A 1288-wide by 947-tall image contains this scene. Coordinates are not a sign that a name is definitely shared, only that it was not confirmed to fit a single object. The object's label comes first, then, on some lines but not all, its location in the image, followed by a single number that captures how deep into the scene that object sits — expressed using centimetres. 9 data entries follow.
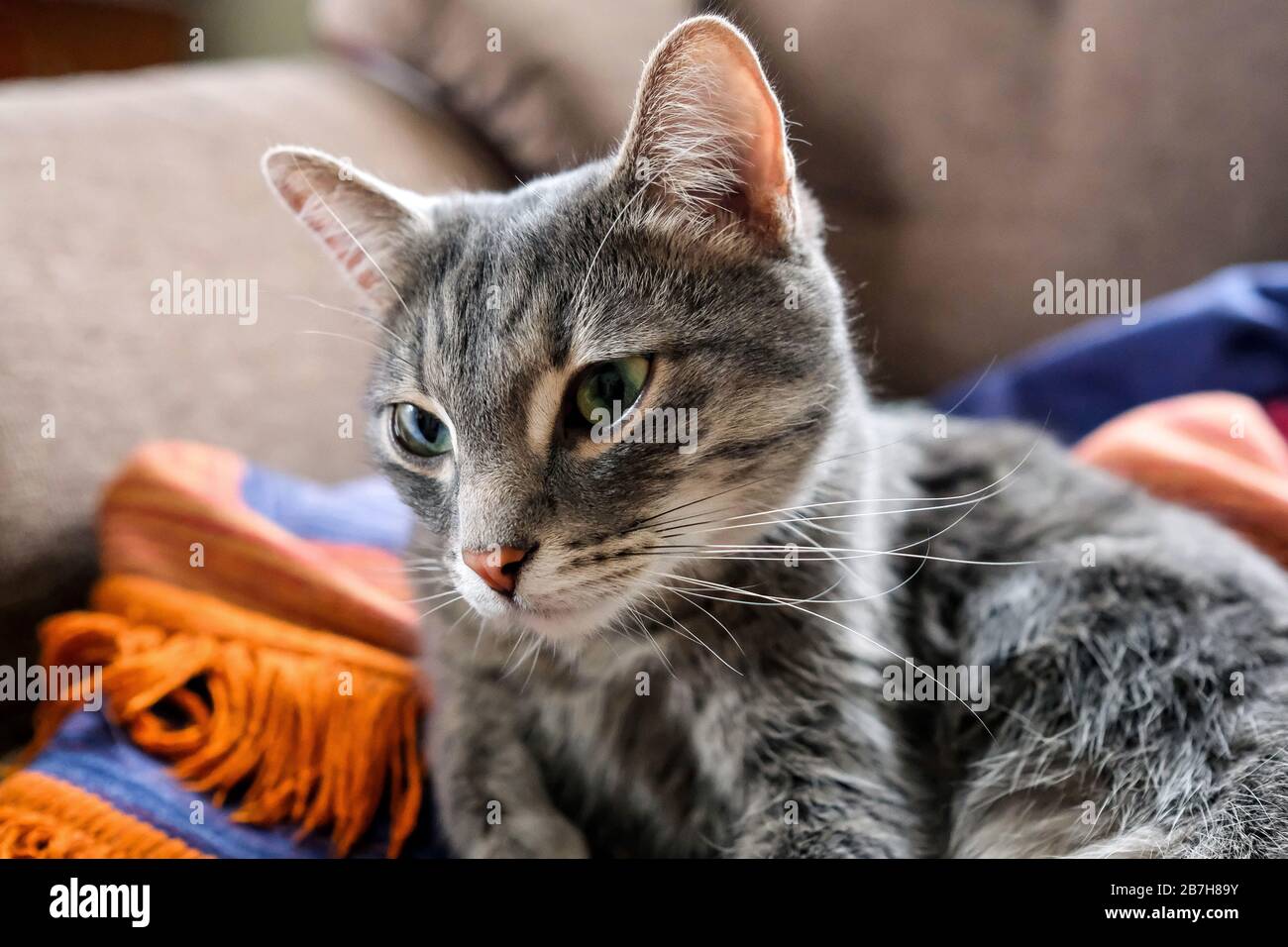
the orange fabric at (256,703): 28
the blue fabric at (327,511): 34
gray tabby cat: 24
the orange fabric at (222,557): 31
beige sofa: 36
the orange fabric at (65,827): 24
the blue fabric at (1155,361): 37
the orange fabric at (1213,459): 31
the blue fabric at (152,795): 26
